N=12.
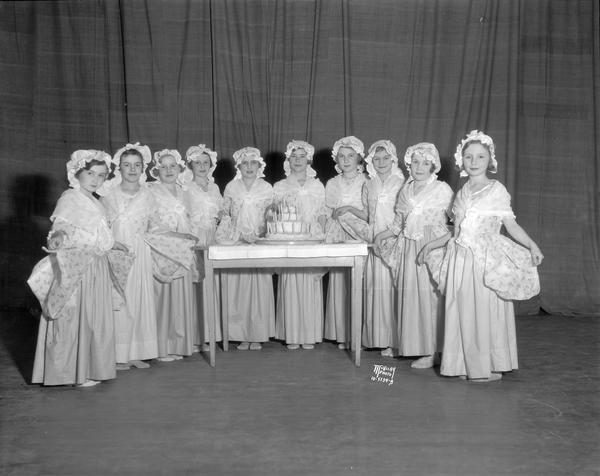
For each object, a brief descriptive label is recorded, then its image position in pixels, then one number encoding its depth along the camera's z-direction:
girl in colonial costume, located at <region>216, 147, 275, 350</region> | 5.59
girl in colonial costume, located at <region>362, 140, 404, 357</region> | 5.33
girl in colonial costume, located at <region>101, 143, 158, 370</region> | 4.91
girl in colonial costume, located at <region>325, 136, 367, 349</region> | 5.54
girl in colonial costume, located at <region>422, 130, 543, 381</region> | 4.47
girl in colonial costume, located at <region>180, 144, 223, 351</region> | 5.52
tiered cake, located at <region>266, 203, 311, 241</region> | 4.94
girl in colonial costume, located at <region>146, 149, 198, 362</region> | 5.10
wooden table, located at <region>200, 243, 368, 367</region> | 4.73
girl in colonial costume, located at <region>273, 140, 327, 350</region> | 5.56
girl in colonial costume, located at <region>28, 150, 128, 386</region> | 4.35
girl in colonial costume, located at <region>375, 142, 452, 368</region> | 4.96
